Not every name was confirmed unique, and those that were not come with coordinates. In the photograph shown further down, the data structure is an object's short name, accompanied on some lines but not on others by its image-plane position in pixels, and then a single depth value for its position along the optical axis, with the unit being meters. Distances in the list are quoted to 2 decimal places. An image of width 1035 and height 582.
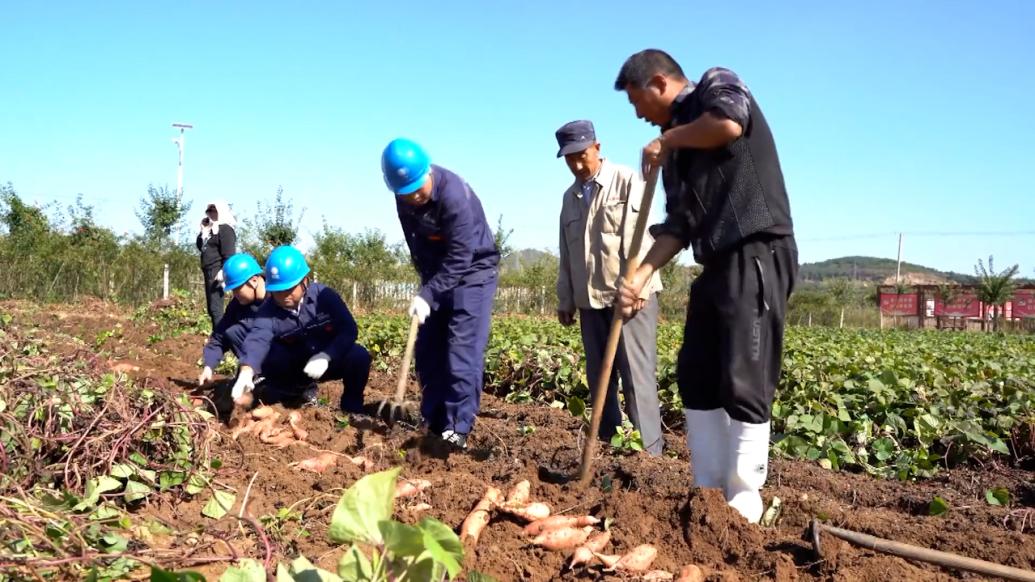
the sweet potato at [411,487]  3.02
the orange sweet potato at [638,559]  2.30
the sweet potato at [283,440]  4.00
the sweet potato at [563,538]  2.52
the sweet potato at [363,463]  3.61
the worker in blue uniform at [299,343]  4.66
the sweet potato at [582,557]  2.36
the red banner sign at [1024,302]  36.56
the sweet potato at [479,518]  2.57
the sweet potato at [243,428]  4.06
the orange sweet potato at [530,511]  2.73
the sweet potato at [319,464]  3.57
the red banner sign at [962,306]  36.00
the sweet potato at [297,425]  4.14
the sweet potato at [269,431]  4.14
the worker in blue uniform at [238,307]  5.12
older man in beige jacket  4.09
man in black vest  2.54
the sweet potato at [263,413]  4.45
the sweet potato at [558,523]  2.63
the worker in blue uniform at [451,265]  3.93
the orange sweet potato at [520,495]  2.81
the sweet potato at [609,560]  2.33
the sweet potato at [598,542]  2.44
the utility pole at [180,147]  32.38
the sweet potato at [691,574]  2.23
